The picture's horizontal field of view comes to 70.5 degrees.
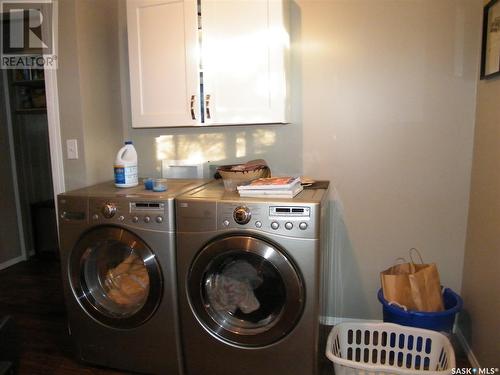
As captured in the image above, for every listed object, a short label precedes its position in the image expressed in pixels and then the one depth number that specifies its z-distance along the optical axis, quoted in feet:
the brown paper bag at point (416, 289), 5.90
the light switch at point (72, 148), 7.06
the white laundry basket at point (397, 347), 5.34
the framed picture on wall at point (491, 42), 5.49
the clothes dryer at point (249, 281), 4.98
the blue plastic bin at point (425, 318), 5.64
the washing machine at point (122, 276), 5.54
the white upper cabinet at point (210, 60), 6.15
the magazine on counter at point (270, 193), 5.21
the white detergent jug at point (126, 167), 6.45
